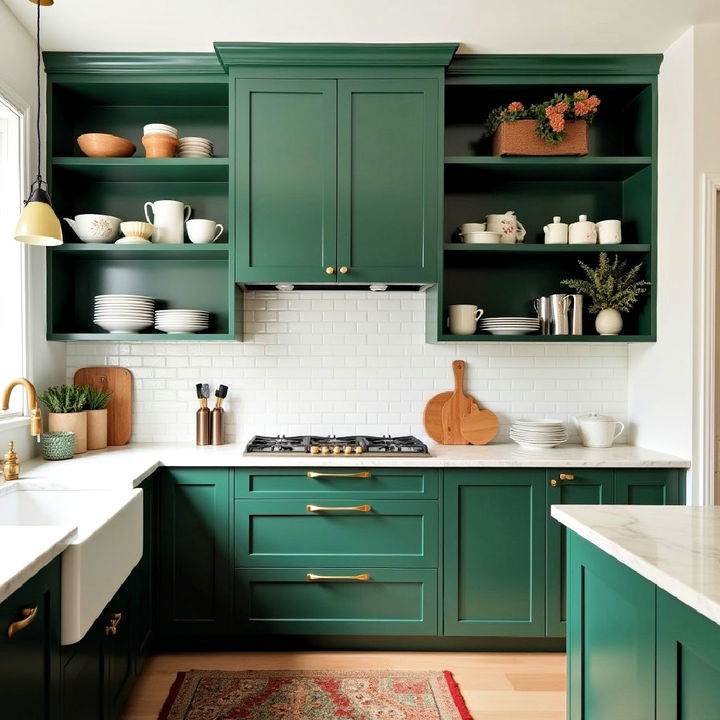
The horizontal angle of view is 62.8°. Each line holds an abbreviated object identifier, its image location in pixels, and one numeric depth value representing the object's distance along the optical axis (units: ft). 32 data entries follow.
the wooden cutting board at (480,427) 10.42
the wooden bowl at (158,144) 9.61
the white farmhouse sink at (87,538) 5.12
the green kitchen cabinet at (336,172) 9.34
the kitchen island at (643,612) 3.54
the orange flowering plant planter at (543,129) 9.28
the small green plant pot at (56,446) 8.81
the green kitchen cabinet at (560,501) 8.87
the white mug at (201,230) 9.70
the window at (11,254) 8.82
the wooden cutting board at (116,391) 10.34
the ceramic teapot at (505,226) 9.94
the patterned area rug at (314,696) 7.45
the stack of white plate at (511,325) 9.77
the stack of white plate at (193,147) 9.76
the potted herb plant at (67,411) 9.25
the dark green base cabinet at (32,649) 4.11
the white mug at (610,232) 9.82
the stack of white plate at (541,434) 9.62
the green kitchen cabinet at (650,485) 8.85
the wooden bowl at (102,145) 9.55
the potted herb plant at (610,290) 9.79
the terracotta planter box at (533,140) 9.47
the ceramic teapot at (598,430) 9.89
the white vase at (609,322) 9.88
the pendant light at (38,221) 6.71
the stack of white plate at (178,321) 9.75
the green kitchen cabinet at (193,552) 8.81
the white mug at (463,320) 9.89
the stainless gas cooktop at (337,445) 9.02
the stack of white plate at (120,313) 9.67
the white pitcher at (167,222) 9.86
